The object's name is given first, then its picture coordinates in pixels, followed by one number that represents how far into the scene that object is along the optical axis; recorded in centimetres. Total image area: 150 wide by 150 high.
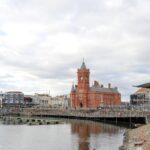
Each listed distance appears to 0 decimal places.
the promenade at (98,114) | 5845
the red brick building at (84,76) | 10328
